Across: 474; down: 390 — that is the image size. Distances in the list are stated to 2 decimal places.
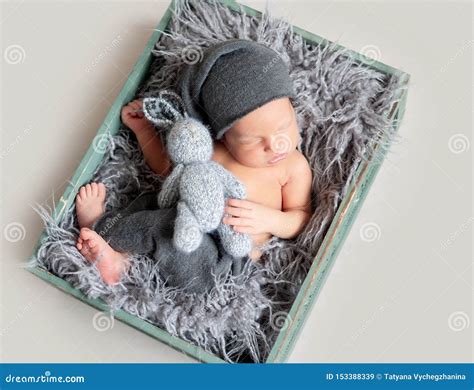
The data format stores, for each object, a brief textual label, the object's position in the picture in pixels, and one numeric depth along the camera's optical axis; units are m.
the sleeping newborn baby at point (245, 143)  1.33
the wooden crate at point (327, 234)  1.38
